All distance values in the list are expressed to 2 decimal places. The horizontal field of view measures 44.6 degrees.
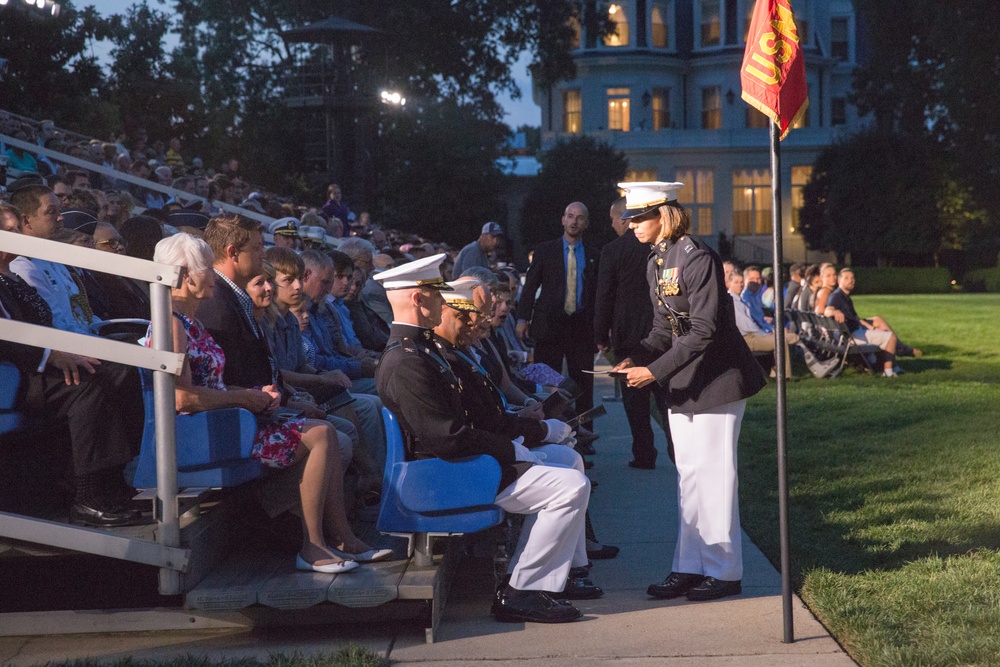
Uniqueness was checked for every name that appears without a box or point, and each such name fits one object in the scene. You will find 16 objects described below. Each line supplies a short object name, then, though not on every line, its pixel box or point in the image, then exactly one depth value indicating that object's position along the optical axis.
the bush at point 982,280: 46.25
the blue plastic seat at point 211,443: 5.30
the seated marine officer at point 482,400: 5.87
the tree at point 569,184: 47.41
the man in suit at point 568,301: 10.42
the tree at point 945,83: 39.78
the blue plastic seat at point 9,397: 5.30
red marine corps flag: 5.45
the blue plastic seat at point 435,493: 5.48
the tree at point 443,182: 41.38
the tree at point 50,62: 27.59
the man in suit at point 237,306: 5.79
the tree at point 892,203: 49.28
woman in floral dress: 5.40
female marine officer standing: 6.14
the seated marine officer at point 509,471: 5.55
